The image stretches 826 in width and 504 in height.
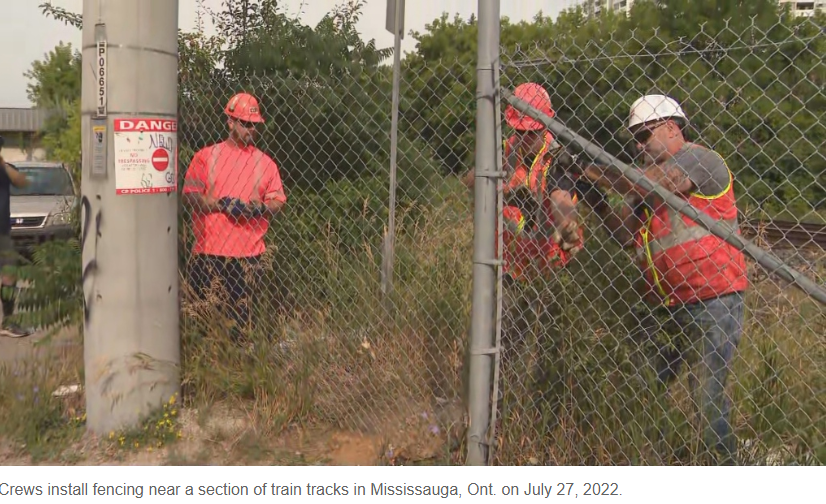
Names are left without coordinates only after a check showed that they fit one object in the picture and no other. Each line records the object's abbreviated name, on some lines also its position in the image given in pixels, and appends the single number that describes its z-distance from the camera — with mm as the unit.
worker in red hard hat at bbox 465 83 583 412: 3418
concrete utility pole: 3875
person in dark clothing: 4547
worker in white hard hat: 3068
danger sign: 3887
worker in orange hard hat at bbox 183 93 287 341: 4684
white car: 10139
